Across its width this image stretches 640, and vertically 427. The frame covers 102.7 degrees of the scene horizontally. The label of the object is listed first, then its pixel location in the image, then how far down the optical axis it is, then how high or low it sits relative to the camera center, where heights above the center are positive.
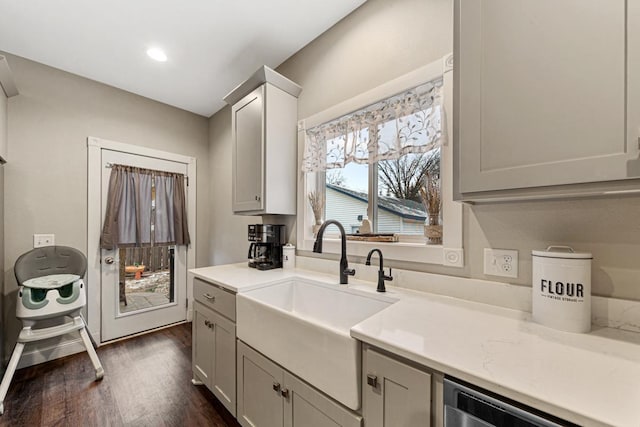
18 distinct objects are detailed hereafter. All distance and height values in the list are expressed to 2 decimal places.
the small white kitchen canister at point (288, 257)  2.08 -0.36
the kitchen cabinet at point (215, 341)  1.54 -0.85
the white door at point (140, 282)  2.64 -0.79
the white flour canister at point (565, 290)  0.85 -0.26
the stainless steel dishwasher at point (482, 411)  0.56 -0.47
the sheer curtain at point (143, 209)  2.64 +0.04
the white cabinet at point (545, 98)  0.69 +0.36
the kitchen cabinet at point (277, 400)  0.99 -0.84
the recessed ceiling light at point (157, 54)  2.14 +1.36
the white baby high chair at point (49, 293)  1.86 -0.63
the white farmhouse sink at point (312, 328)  0.92 -0.55
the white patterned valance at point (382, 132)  1.37 +0.52
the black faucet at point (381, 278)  1.38 -0.35
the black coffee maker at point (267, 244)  2.07 -0.26
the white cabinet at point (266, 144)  1.98 +0.56
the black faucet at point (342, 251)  1.52 -0.24
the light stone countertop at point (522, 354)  0.54 -0.40
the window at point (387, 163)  1.33 +0.34
